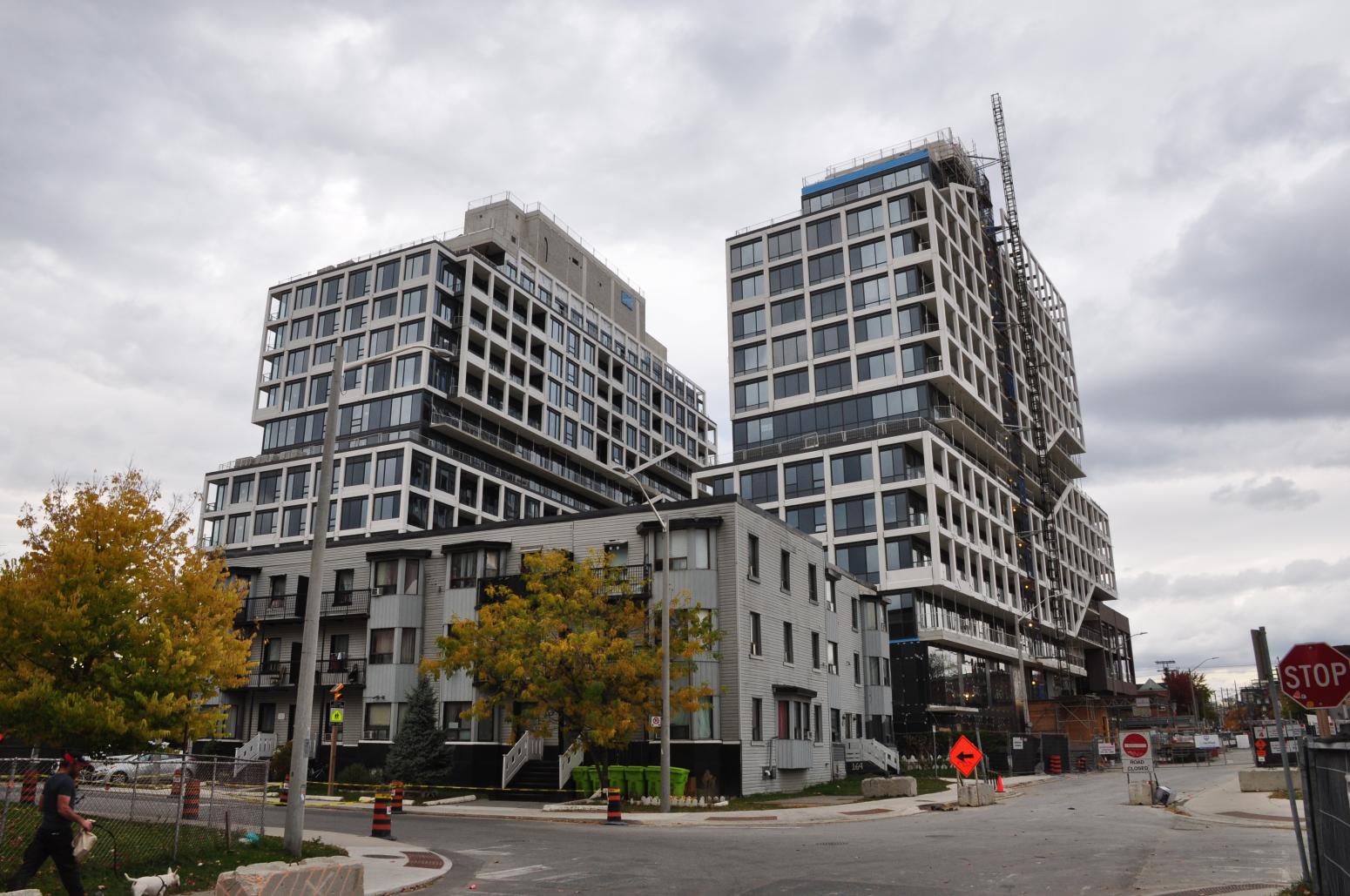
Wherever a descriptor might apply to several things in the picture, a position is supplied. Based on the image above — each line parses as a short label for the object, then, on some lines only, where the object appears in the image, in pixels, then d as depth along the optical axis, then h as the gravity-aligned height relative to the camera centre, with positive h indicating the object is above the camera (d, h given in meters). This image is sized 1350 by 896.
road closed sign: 33.78 -0.71
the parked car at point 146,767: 15.63 -0.70
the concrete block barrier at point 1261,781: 37.53 -1.92
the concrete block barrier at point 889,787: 37.72 -1.99
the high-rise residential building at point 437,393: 80.38 +28.56
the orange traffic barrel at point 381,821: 23.11 -1.82
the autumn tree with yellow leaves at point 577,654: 31.92 +2.51
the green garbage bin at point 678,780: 34.44 -1.51
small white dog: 13.00 -1.79
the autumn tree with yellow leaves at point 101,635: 20.61 +2.18
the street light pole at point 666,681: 30.42 +1.56
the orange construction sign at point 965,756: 29.55 -0.72
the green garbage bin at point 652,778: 34.91 -1.45
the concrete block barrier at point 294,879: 11.34 -1.57
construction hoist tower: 92.00 +27.43
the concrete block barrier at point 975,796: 34.97 -2.18
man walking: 11.83 -1.06
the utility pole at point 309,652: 16.55 +1.43
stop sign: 12.77 +0.61
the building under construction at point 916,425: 72.56 +23.75
